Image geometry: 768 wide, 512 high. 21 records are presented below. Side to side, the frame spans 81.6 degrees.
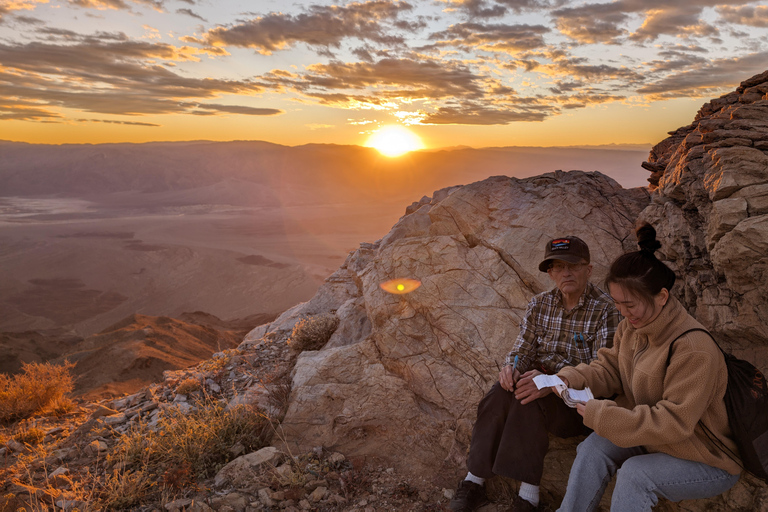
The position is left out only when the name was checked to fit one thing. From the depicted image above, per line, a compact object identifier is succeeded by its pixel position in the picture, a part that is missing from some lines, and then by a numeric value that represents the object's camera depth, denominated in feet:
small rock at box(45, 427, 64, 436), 18.85
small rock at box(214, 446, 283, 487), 12.69
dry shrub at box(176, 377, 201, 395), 20.77
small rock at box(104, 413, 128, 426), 18.65
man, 9.89
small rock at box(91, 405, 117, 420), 19.65
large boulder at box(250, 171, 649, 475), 14.94
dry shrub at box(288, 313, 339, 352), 22.34
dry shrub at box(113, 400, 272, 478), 13.64
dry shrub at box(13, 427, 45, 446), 18.08
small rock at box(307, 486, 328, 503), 11.95
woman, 7.36
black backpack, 7.20
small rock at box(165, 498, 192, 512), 11.32
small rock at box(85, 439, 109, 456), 15.99
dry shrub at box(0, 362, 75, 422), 21.30
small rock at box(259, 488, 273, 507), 11.71
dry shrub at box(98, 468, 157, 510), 11.89
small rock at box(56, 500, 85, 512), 11.94
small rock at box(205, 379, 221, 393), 20.86
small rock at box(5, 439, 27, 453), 17.33
